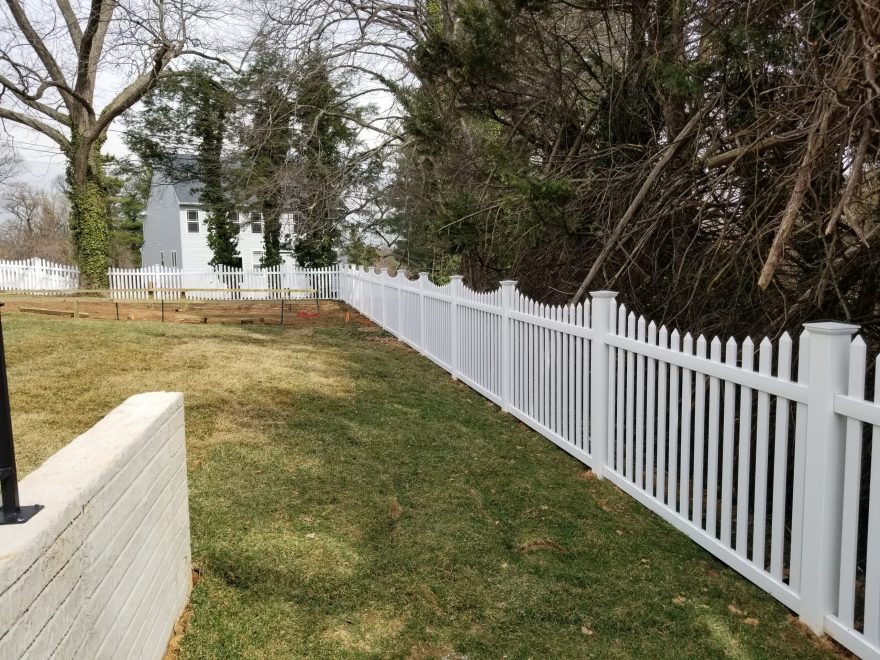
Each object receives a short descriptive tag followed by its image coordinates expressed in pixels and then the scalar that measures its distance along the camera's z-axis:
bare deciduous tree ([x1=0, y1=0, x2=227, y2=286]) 21.11
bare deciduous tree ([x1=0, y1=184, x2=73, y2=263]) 51.56
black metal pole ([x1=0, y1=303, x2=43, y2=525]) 1.56
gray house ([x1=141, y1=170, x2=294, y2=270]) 35.06
